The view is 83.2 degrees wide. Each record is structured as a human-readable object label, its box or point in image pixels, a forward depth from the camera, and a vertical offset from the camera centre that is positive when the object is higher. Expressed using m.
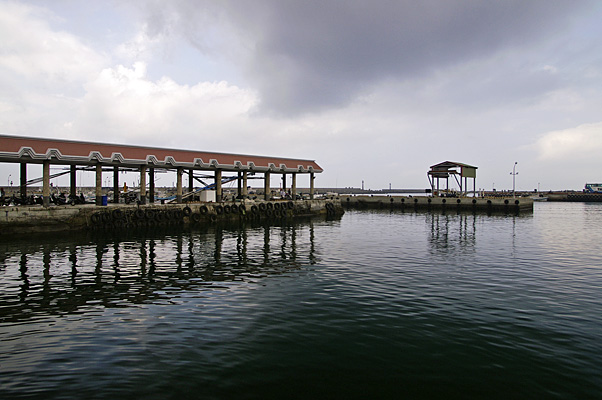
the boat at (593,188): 149.59 +4.30
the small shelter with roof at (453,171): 84.44 +6.87
